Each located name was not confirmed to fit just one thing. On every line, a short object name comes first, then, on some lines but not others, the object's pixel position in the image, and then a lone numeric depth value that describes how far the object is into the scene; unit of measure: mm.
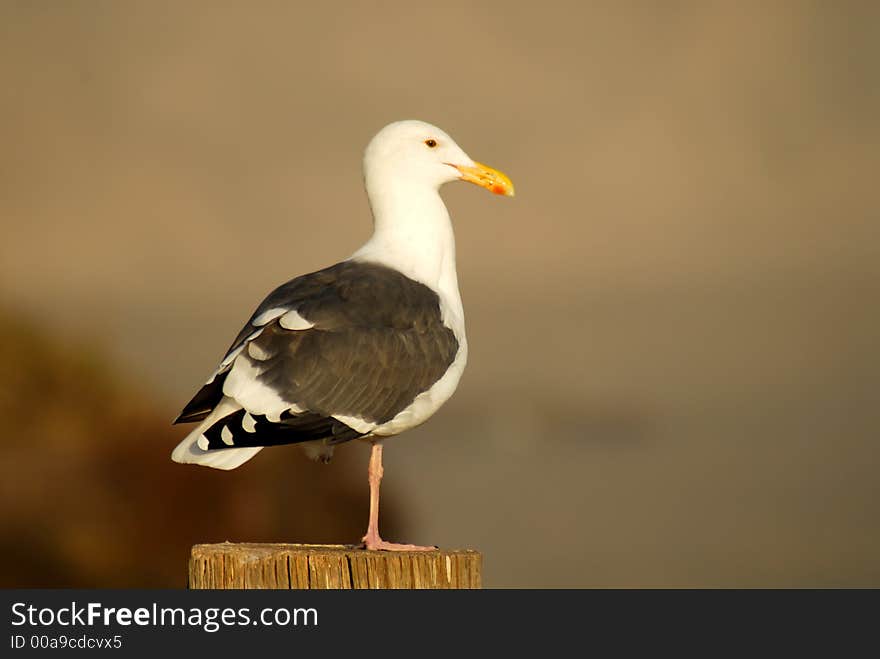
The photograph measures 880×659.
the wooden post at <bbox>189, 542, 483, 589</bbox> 12750
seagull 13820
